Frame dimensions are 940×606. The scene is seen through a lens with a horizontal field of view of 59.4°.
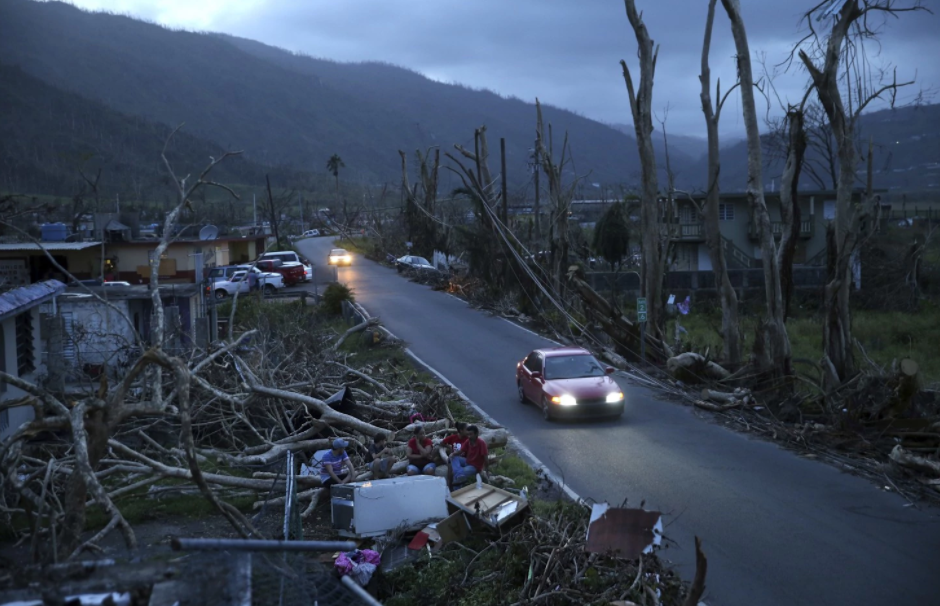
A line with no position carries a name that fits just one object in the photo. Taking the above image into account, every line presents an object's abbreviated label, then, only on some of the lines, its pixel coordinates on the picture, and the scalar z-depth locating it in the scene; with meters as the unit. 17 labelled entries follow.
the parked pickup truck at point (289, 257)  51.84
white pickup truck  42.72
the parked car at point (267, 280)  42.84
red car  16.83
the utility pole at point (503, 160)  37.38
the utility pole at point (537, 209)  37.61
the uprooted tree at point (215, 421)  5.38
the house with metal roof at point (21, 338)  14.67
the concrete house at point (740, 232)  48.47
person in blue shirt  11.96
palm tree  116.27
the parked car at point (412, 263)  52.06
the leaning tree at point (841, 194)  17.64
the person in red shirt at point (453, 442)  12.57
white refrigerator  10.41
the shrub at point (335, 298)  37.56
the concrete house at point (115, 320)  17.61
